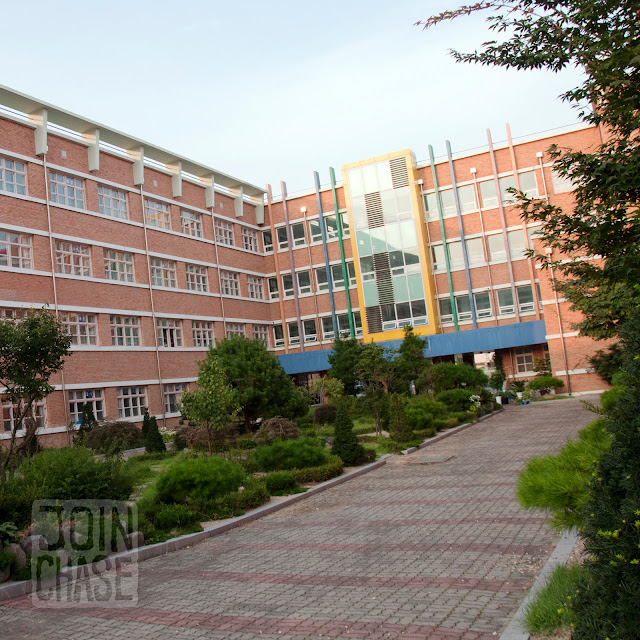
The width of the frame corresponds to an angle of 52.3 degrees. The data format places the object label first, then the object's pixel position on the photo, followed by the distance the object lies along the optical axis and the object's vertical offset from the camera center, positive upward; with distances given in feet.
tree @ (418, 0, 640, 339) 22.07 +8.32
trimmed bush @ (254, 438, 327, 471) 50.70 -5.64
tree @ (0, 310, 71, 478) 50.29 +4.86
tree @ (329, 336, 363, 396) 124.88 +3.10
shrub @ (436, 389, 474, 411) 91.35 -4.81
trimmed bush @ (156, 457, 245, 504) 39.06 -5.26
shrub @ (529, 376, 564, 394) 121.29 -5.57
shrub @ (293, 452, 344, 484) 47.01 -6.67
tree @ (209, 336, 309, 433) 92.68 +1.10
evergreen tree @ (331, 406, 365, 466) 54.03 -5.53
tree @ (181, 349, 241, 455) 59.67 -0.79
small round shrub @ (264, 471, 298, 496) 43.72 -6.52
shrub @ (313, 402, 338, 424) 95.71 -5.06
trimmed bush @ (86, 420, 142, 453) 83.32 -3.87
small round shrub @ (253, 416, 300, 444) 70.79 -4.91
